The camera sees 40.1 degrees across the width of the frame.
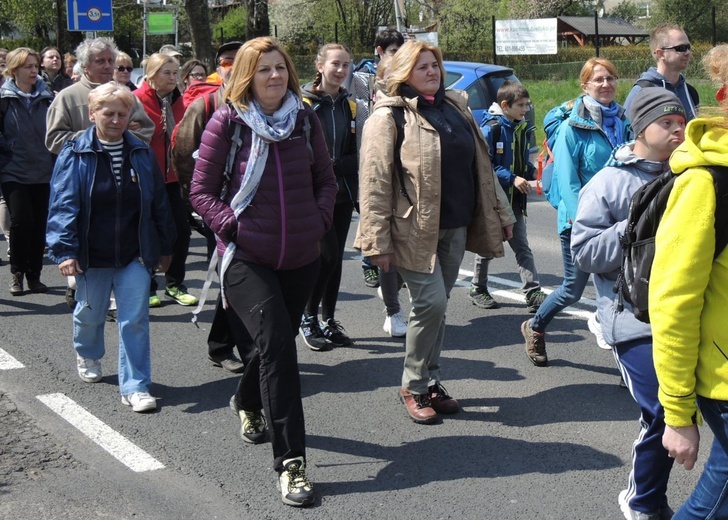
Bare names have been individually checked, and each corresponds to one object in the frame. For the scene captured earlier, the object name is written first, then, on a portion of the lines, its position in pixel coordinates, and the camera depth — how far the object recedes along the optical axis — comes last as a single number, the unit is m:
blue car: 14.08
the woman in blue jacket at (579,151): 6.00
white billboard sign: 24.19
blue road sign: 15.35
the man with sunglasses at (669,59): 6.86
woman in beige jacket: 4.95
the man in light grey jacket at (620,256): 3.59
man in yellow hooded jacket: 2.68
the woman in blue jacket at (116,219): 5.55
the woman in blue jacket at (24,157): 8.21
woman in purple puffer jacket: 4.38
